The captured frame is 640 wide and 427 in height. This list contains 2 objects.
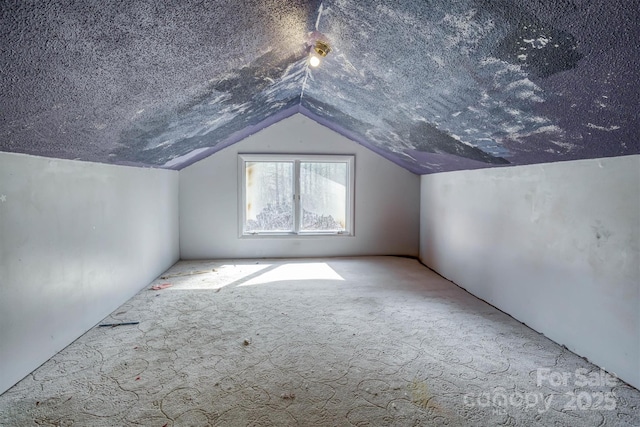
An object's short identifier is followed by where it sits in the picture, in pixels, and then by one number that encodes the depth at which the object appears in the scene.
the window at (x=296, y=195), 5.45
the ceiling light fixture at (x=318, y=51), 2.48
